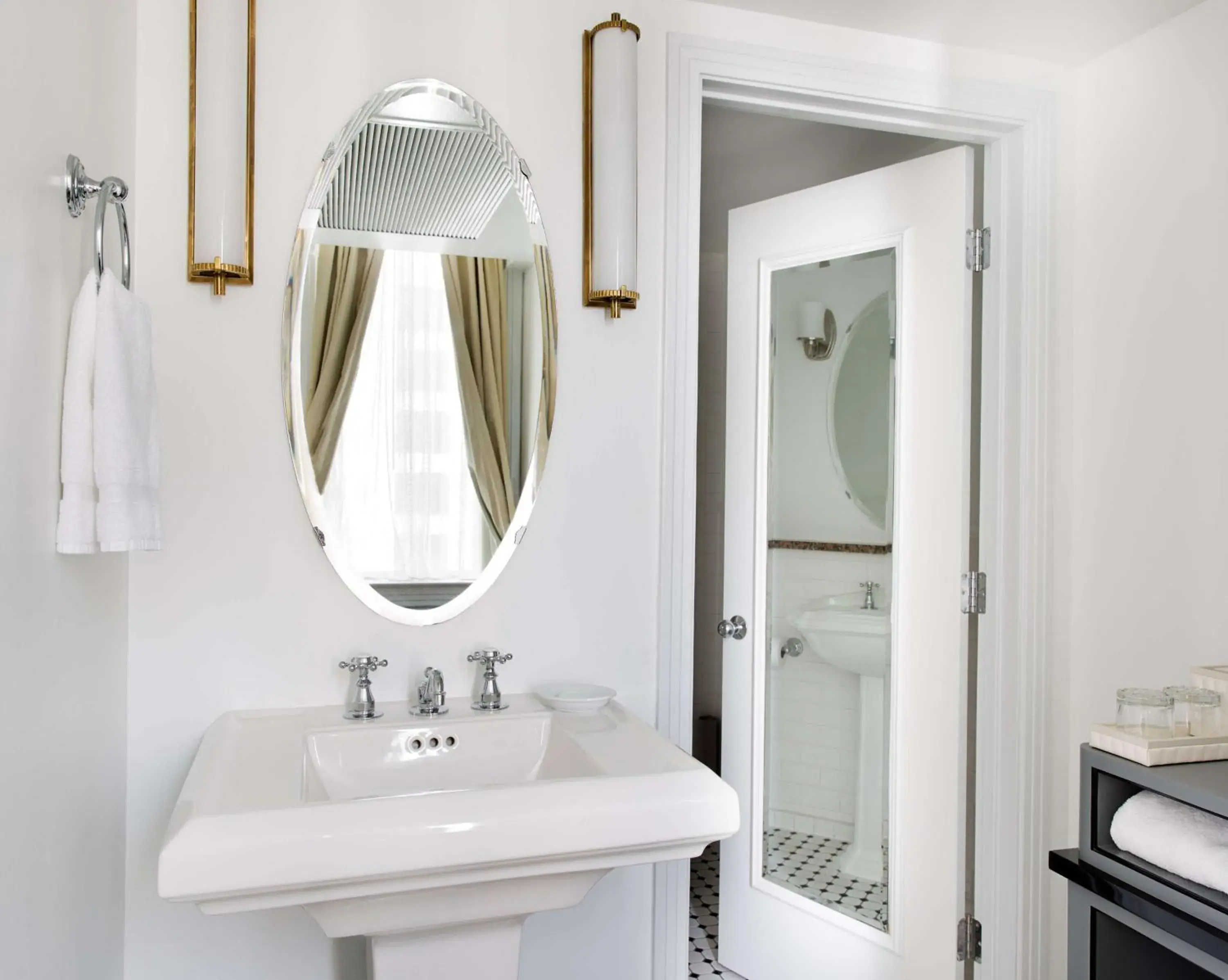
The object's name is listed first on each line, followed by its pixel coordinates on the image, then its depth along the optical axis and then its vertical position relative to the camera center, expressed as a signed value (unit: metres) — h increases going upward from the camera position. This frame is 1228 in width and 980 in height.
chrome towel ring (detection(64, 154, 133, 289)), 1.21 +0.38
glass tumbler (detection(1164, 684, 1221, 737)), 1.33 -0.31
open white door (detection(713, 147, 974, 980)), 2.24 -0.20
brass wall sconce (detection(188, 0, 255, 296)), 1.61 +0.59
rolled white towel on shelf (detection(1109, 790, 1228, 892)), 1.15 -0.43
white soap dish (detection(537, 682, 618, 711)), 1.72 -0.38
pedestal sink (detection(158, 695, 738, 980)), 1.16 -0.45
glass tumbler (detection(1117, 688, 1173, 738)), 1.32 -0.31
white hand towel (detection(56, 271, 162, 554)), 1.21 +0.07
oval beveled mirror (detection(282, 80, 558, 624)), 1.72 +0.26
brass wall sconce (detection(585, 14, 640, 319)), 1.81 +0.64
